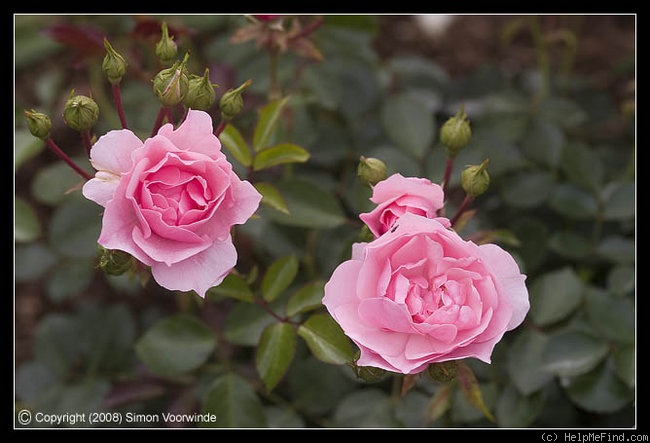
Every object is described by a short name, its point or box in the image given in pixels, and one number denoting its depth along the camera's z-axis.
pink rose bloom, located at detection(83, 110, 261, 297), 0.54
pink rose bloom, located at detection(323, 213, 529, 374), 0.54
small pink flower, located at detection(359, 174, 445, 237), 0.56
